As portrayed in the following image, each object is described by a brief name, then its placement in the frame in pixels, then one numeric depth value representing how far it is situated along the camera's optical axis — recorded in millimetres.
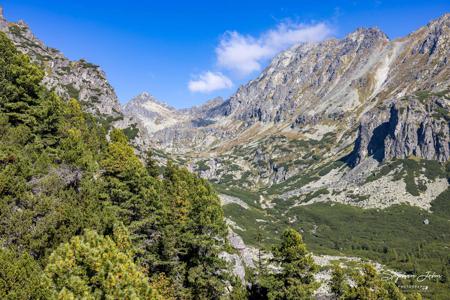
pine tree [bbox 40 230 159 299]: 19430
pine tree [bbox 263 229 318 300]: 45156
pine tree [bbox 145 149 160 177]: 60359
